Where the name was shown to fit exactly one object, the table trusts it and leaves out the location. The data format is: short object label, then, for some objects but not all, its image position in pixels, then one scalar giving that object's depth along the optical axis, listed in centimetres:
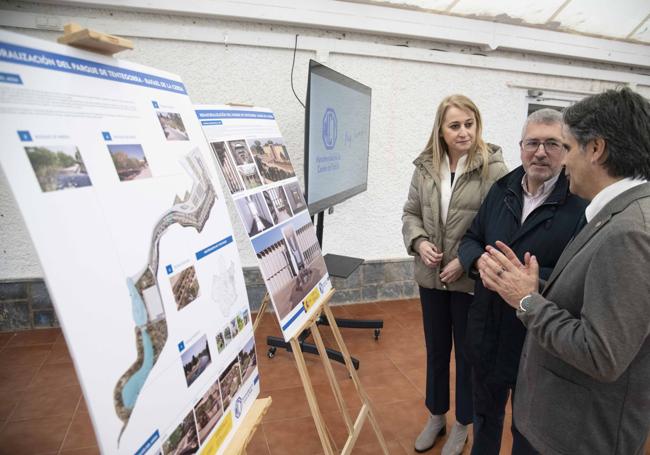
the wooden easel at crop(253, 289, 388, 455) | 128
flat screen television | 216
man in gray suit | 87
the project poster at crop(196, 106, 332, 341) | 127
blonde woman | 175
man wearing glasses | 134
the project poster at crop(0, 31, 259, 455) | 65
